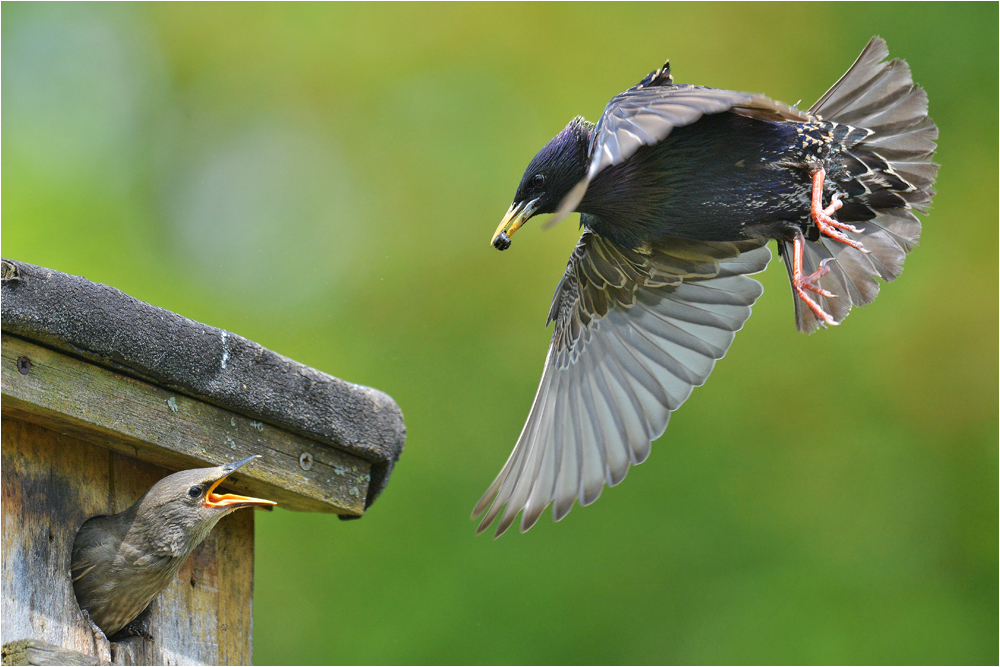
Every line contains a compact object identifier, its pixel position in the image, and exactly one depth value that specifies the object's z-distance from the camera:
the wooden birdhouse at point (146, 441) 4.68
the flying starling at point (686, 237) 6.79
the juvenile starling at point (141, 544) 5.04
